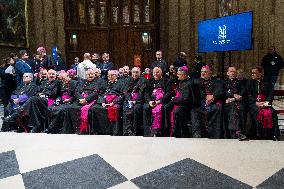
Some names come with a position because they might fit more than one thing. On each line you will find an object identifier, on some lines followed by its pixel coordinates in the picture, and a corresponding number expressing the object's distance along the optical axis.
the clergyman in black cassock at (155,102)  3.98
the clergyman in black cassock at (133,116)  4.22
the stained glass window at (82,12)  8.71
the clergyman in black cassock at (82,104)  4.32
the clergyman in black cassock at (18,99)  4.45
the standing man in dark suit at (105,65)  6.74
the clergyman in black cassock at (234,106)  3.54
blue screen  5.42
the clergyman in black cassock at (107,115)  4.27
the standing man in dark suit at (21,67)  6.01
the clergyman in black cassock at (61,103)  4.44
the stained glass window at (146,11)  8.53
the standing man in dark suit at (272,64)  7.54
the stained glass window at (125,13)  8.62
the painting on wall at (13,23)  7.89
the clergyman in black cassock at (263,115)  3.49
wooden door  8.52
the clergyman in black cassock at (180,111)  3.90
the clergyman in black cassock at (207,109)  3.79
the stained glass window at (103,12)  8.65
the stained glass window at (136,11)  8.56
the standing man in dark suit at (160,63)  6.77
